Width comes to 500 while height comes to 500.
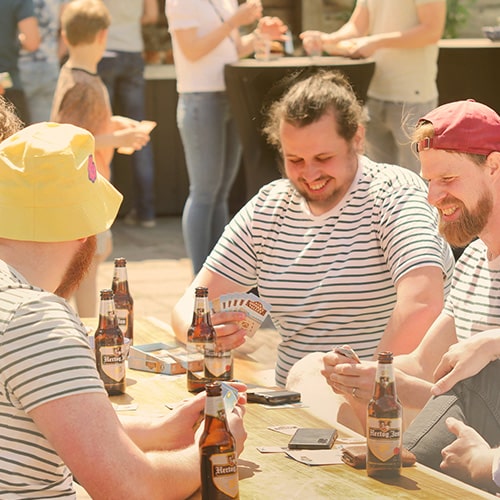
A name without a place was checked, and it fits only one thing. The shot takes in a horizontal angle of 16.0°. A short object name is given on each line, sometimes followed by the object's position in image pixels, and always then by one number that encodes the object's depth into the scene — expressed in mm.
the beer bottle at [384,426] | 3791
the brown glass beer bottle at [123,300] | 5930
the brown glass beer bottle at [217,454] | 3507
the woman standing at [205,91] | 10223
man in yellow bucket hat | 3118
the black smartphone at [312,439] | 4093
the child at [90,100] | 8452
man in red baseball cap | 4347
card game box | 5361
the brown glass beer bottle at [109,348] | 4981
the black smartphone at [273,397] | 4756
